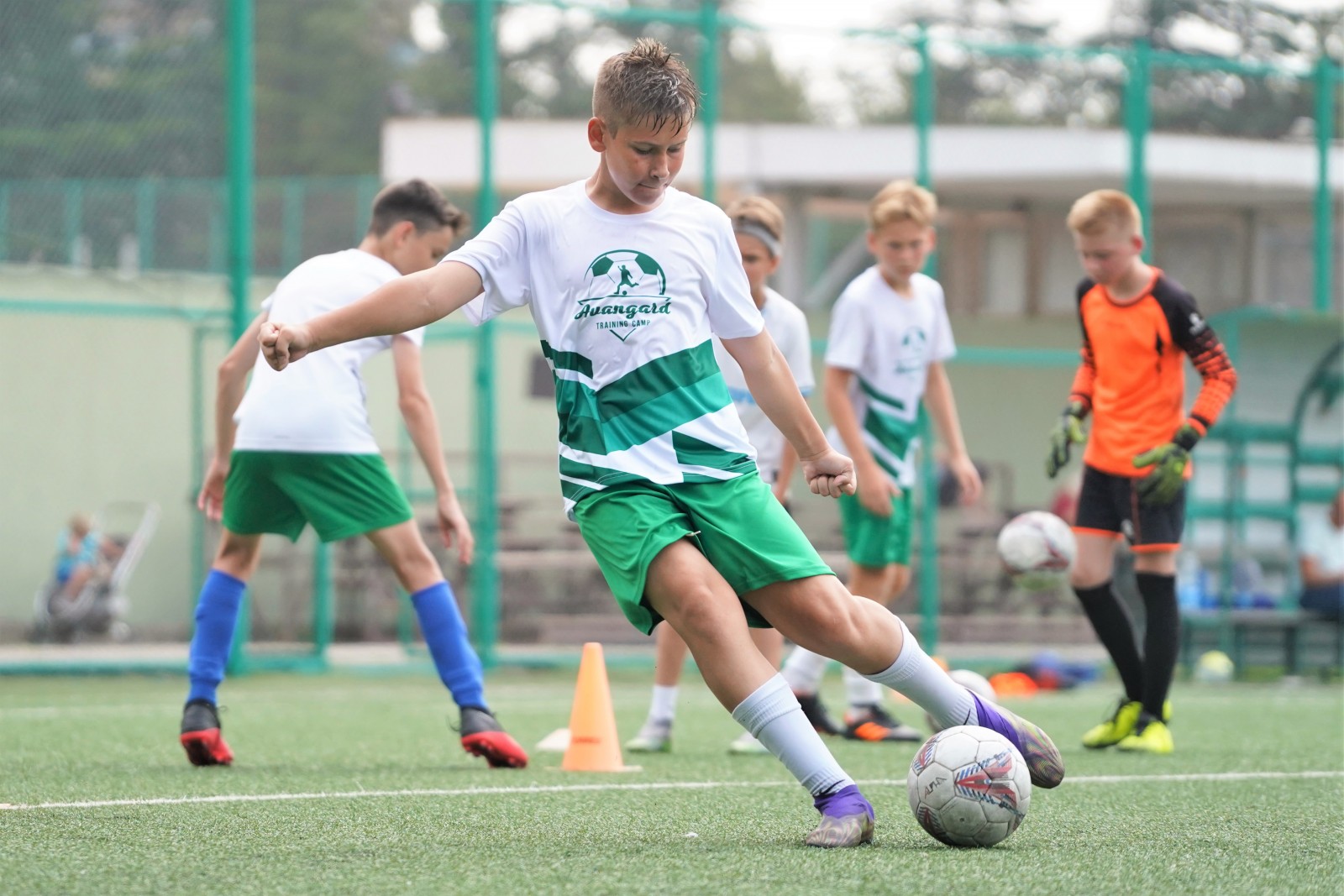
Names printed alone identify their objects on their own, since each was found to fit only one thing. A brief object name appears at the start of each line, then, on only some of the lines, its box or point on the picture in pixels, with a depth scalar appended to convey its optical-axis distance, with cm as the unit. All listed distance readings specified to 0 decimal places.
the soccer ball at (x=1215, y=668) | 2402
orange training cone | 1164
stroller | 2419
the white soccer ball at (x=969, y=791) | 783
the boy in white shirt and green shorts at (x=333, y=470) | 1172
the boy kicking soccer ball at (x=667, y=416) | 773
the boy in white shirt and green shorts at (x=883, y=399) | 1393
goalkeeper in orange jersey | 1318
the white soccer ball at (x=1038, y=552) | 1474
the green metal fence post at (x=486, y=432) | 2315
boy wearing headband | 1305
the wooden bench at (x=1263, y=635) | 2381
